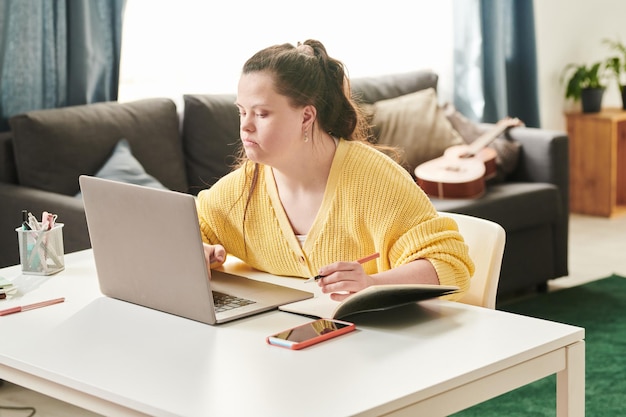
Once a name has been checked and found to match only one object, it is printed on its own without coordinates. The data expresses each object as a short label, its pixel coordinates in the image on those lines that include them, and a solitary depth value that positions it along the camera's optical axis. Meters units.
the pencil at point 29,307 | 1.76
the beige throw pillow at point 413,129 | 4.08
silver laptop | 1.60
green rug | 2.82
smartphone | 1.50
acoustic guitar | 3.77
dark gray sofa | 3.27
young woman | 1.83
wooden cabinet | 5.22
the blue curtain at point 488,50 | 4.88
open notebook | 1.55
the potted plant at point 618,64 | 5.32
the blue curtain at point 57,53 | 3.51
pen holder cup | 1.99
